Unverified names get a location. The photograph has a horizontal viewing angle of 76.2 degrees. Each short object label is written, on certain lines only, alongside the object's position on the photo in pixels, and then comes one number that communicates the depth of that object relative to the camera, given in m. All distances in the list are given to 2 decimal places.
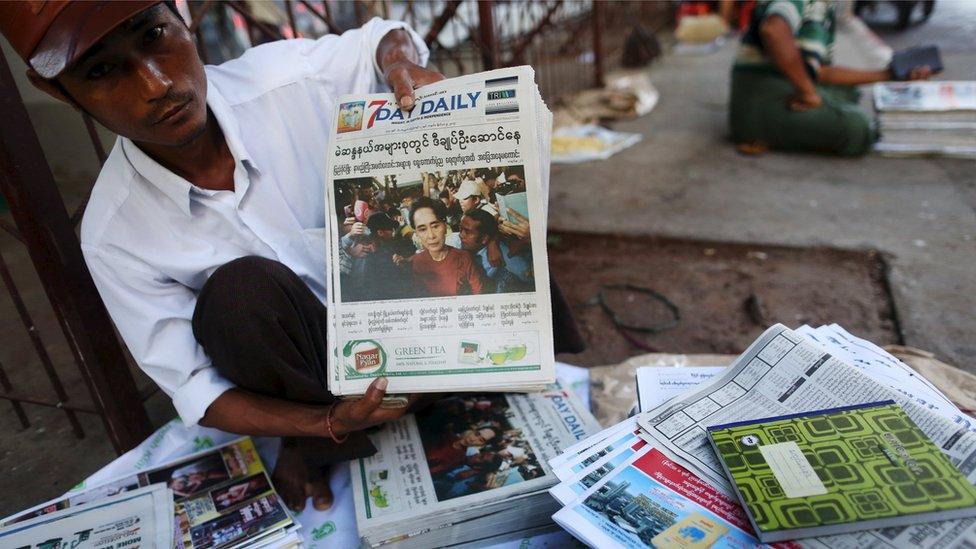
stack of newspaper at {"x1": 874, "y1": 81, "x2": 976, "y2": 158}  2.88
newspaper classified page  0.97
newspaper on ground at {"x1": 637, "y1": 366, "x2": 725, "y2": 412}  1.22
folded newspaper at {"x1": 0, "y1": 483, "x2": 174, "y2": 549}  1.14
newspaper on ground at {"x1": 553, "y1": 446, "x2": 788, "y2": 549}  0.88
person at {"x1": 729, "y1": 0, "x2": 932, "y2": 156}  2.90
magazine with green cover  0.84
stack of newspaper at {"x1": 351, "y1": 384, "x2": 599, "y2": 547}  1.17
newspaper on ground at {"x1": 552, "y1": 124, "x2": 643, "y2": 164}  3.46
